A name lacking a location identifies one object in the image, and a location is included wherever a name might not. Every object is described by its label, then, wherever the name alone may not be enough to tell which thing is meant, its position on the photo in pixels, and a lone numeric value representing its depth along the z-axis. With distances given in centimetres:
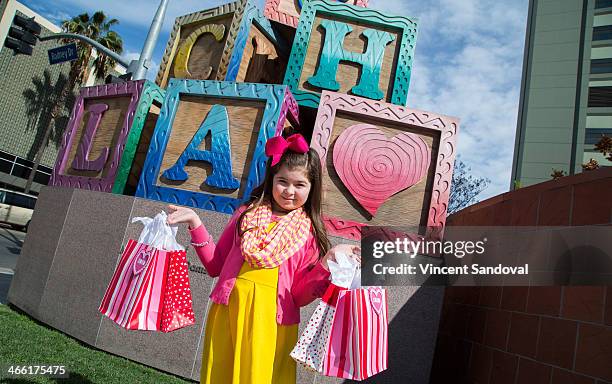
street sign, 907
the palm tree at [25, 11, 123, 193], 2236
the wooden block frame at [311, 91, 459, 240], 378
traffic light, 970
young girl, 195
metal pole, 720
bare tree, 2037
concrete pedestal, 348
